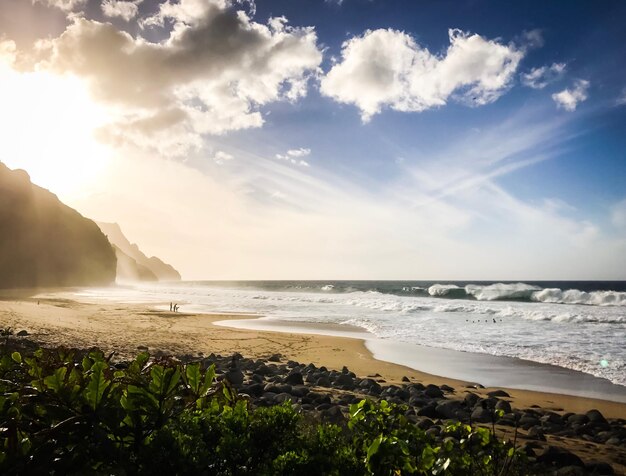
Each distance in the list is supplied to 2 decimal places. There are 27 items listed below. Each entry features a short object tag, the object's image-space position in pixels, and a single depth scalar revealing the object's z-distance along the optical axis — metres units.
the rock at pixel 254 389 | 8.11
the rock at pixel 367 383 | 9.66
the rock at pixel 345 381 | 9.65
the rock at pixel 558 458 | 5.33
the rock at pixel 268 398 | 7.44
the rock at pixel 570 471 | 4.72
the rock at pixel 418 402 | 8.02
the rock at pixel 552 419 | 7.58
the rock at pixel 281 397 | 7.60
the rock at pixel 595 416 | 7.60
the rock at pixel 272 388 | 8.56
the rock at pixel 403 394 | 8.61
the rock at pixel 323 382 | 9.69
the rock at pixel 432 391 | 9.05
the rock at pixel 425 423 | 6.58
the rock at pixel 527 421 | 7.28
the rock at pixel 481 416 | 7.29
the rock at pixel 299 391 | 8.35
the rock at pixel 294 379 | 9.54
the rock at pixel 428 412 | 7.49
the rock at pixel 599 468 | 5.22
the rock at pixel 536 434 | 6.53
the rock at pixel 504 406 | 7.85
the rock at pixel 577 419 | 7.51
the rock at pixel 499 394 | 9.52
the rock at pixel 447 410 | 7.41
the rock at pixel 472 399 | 8.33
